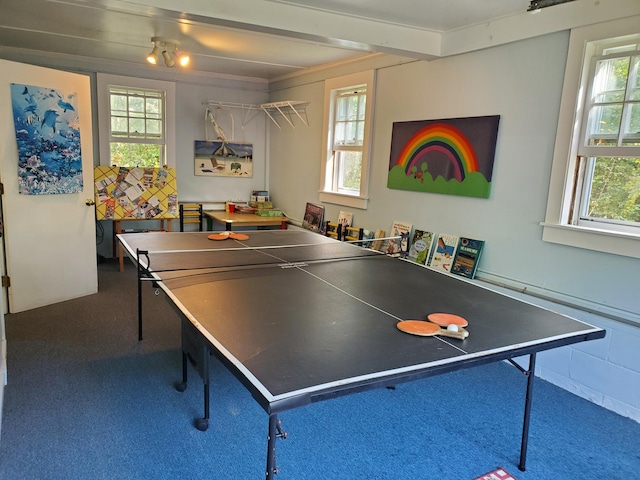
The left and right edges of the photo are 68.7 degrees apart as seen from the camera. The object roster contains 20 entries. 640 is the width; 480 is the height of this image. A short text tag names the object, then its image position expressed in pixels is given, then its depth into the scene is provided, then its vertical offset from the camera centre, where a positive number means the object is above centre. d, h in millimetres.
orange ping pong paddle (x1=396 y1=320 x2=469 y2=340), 1738 -608
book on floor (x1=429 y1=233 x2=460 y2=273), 3717 -670
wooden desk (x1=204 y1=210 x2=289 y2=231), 5438 -739
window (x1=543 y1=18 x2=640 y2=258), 2664 +178
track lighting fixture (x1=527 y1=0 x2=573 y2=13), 2553 +911
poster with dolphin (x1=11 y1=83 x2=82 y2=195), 3816 +55
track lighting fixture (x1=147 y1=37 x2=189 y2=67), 4164 +930
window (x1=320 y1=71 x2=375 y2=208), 4570 +247
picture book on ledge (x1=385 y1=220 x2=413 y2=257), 4152 -628
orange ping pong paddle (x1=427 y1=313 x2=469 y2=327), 1847 -602
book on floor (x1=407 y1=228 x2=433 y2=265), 3930 -669
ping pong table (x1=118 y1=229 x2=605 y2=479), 1457 -635
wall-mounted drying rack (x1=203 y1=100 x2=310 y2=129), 5625 +631
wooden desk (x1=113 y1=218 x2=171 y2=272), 5285 -884
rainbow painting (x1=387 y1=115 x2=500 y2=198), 3432 +97
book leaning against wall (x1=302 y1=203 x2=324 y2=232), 5320 -644
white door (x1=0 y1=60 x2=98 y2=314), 3773 -685
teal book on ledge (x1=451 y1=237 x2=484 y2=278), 3521 -663
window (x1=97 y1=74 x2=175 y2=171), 5480 +359
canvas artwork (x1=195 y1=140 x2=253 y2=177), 6137 -33
